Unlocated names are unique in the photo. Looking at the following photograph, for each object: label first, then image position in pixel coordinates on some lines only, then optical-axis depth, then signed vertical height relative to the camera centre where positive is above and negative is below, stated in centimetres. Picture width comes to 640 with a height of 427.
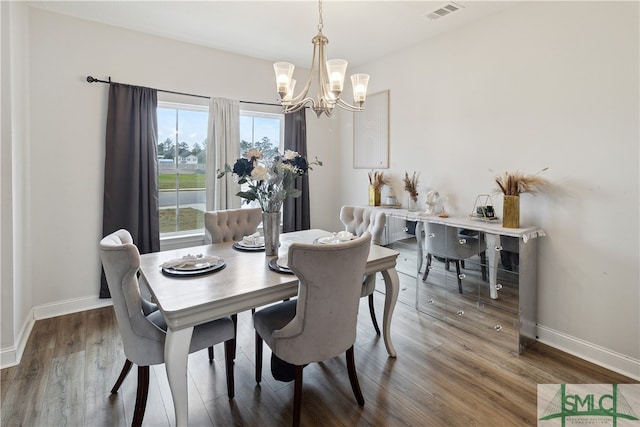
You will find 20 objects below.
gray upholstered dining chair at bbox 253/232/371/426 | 157 -52
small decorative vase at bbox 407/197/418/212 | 367 +4
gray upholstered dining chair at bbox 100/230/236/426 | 157 -63
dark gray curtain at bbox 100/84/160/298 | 319 +40
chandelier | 215 +85
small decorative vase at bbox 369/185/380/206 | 396 +14
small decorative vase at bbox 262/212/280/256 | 227 -18
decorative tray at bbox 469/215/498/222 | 283 -9
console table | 251 -67
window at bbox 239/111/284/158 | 417 +101
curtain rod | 309 +124
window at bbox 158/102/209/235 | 367 +48
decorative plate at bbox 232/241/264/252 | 245 -31
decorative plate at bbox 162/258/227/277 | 188 -37
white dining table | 152 -44
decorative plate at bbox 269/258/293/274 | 195 -37
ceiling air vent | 276 +172
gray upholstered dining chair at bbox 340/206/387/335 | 265 -17
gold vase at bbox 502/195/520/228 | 255 -3
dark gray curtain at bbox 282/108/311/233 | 432 +27
